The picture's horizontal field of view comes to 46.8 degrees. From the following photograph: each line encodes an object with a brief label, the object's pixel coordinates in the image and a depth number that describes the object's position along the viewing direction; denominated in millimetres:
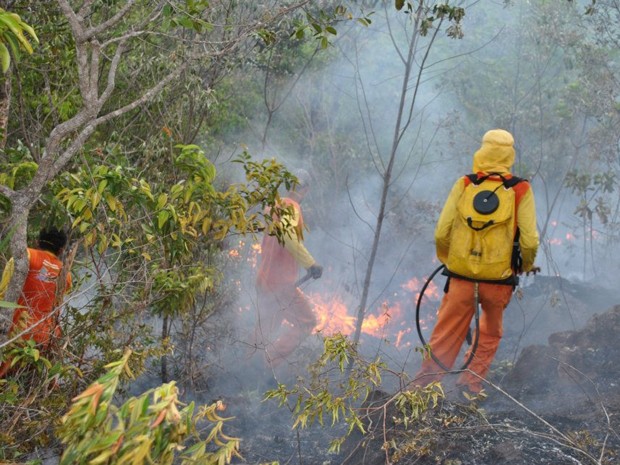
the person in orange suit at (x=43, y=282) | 3671
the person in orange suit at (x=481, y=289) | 5176
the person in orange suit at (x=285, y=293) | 6832
